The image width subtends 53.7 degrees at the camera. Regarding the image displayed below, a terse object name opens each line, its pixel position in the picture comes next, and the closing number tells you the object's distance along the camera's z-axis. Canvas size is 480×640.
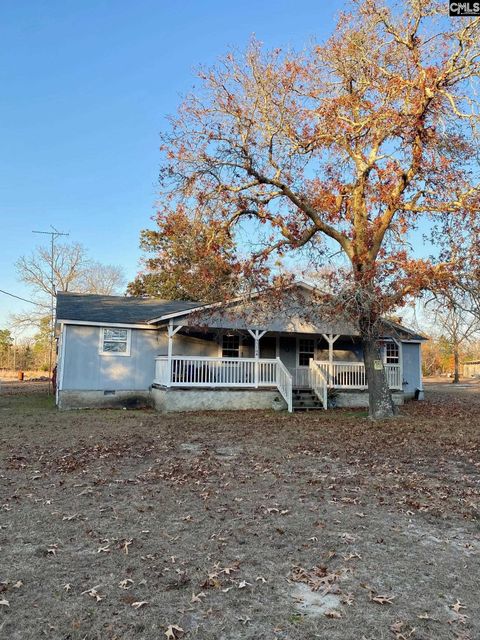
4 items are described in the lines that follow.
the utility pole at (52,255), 32.34
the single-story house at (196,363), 15.62
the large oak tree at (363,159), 11.97
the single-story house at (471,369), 55.15
